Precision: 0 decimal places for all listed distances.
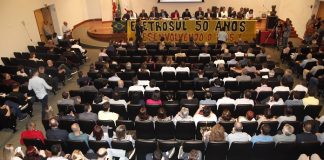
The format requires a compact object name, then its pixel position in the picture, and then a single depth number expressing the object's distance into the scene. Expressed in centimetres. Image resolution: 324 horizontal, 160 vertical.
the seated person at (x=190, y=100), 672
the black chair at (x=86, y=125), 610
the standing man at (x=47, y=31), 1358
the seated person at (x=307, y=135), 531
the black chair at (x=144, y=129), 602
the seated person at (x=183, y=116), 601
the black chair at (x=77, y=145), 536
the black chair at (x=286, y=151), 520
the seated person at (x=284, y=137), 527
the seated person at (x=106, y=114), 625
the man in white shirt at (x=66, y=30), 1428
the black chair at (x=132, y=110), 679
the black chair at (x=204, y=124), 588
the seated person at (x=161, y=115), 596
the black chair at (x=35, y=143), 549
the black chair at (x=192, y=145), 521
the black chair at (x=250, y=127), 584
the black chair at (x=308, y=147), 515
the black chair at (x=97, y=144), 527
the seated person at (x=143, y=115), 598
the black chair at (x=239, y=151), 524
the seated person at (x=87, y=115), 627
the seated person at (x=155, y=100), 681
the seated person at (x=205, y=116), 591
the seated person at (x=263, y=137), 525
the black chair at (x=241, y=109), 656
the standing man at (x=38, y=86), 771
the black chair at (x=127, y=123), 603
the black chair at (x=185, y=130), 598
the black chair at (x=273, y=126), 584
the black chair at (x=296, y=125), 580
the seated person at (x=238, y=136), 534
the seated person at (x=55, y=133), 563
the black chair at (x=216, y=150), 523
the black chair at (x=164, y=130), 603
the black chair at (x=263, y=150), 521
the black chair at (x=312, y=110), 650
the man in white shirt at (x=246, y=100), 670
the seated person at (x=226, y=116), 581
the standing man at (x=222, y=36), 1292
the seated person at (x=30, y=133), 571
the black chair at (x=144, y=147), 529
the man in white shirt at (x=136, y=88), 764
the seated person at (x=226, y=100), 675
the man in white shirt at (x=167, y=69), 901
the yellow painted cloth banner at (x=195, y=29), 1341
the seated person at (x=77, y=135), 543
